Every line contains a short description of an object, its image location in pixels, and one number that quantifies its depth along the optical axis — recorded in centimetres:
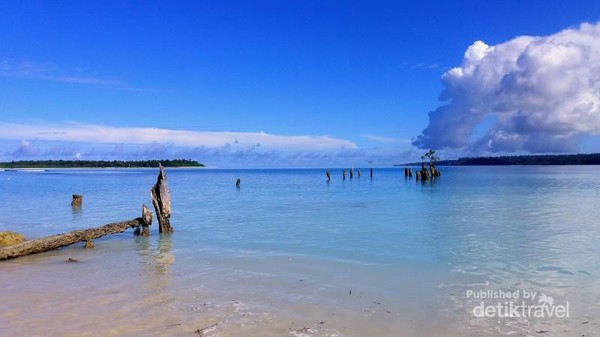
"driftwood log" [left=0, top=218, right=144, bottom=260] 1147
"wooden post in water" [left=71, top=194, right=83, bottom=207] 2572
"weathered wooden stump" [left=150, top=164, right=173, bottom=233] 1634
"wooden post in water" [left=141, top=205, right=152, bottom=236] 1566
